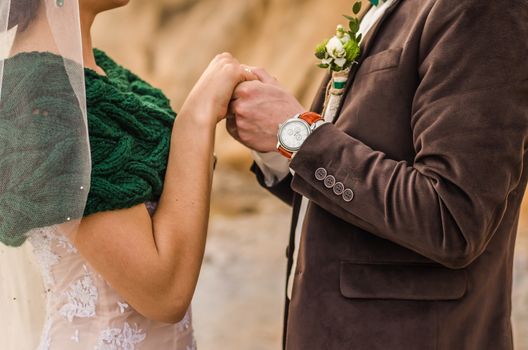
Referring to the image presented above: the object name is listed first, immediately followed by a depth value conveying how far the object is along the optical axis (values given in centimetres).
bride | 156
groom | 146
